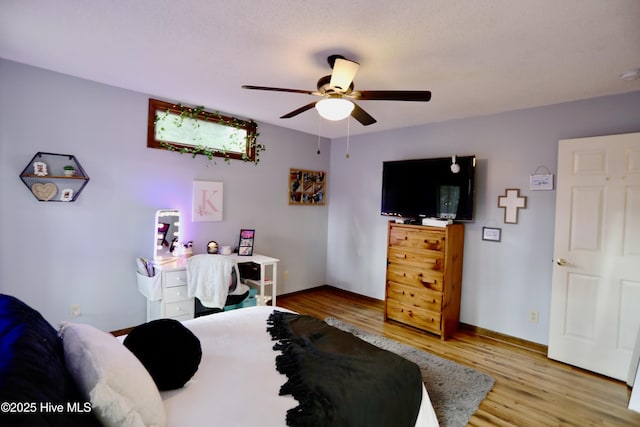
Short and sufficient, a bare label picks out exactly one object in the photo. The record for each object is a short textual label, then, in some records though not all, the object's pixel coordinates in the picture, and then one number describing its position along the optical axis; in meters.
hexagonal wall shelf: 2.68
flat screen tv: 3.50
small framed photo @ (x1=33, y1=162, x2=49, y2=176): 2.68
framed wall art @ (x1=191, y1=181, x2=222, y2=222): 3.67
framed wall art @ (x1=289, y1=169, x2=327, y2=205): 4.69
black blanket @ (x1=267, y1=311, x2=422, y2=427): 1.26
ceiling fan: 1.97
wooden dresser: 3.43
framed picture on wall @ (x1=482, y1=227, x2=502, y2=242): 3.47
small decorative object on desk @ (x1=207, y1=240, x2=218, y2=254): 3.67
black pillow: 1.37
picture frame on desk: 3.91
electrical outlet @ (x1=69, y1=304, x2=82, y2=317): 2.91
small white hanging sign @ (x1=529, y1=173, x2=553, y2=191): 3.14
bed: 0.85
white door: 2.65
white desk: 2.94
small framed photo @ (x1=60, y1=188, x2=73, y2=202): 2.82
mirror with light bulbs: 3.33
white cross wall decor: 3.31
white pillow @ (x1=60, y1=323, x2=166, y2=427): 0.97
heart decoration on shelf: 2.68
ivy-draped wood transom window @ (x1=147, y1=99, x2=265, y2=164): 3.38
